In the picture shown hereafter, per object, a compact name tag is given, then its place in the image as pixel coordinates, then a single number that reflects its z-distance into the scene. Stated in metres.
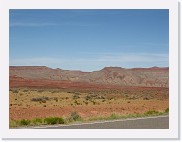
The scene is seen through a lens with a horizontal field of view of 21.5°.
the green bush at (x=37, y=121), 16.59
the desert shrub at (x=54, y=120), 16.41
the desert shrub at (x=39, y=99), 35.67
